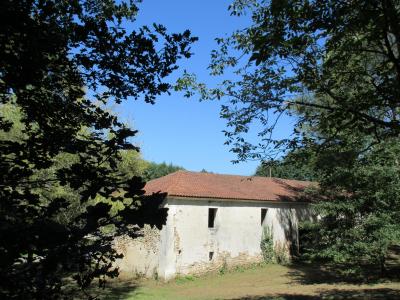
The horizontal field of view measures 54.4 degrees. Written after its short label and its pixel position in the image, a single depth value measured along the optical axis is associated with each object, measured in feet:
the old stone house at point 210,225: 70.90
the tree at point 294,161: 28.32
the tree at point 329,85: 16.61
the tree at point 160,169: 151.84
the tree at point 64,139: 5.95
